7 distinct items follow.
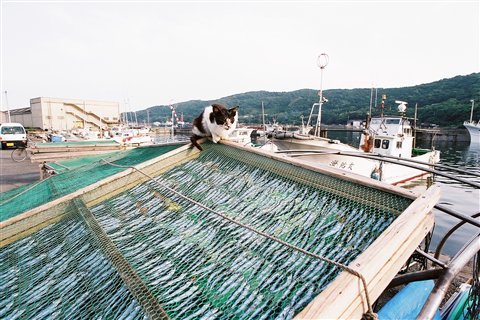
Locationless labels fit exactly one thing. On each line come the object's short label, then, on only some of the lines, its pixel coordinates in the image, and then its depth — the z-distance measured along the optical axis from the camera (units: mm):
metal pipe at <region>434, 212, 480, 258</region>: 3228
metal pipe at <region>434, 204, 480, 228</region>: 2305
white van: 21391
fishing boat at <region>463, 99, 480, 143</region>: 46300
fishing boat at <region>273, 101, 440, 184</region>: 13523
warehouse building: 52188
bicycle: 17256
